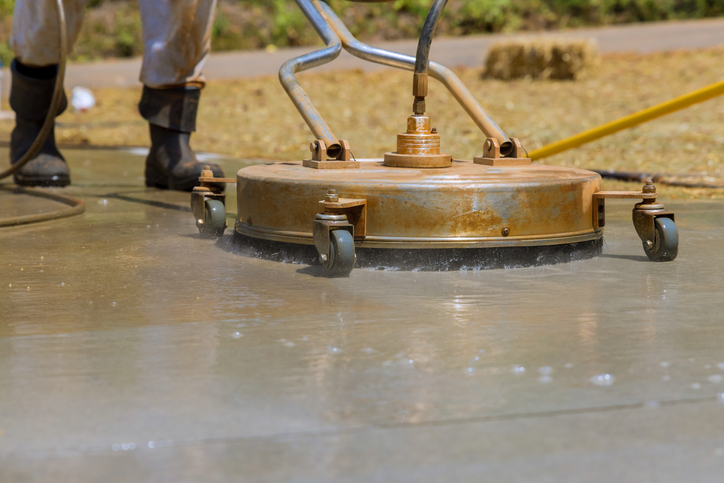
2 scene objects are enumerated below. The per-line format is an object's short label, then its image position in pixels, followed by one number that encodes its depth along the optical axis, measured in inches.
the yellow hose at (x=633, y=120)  169.8
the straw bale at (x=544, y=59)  386.9
